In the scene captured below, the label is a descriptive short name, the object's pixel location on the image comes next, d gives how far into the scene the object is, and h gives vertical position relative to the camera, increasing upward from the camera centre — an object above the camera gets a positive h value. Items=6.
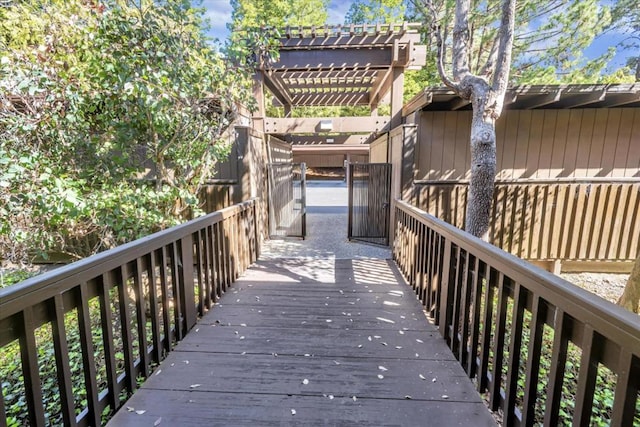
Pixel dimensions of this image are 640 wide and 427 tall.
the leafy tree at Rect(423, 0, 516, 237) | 3.62 +0.78
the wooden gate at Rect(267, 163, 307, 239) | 6.29 -0.73
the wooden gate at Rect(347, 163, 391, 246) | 5.79 -0.55
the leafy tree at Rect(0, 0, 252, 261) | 2.95 +0.63
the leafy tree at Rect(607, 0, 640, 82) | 10.20 +5.35
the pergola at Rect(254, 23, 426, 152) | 5.28 +2.02
